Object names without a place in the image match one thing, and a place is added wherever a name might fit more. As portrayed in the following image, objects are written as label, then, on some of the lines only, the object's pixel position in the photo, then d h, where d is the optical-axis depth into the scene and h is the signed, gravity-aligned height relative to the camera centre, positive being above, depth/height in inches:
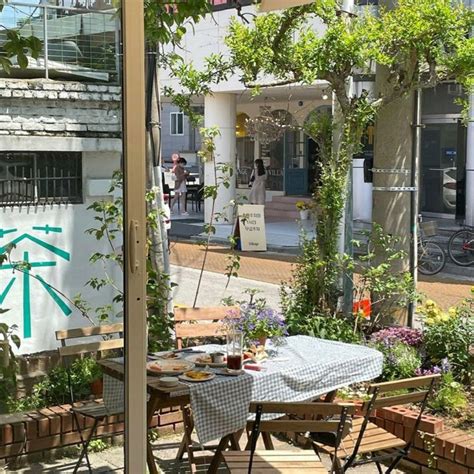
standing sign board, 579.2 -52.2
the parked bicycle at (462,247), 526.0 -58.1
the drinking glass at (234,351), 159.0 -38.1
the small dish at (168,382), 148.8 -41.5
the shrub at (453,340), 214.1 -48.7
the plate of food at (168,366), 156.3 -41.4
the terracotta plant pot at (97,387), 137.9 -41.5
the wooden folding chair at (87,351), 137.5 -39.1
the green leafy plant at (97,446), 173.8 -63.6
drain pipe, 248.1 -8.5
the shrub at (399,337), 222.7 -49.7
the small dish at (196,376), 151.6 -41.5
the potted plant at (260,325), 180.5 -38.5
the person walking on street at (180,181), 912.9 -23.5
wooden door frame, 111.3 -8.7
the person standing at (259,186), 757.9 -23.9
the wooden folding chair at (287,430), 128.0 -46.3
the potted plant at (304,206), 253.2 -14.5
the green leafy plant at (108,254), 116.8 -15.1
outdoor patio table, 148.9 -44.6
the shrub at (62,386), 159.4 -51.3
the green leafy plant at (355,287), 235.8 -38.2
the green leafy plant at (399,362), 208.1 -53.1
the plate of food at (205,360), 163.9 -41.9
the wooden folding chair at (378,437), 143.5 -56.5
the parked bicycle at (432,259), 507.2 -62.5
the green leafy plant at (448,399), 191.5 -57.4
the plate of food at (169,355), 171.3 -42.3
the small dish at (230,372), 156.4 -41.8
